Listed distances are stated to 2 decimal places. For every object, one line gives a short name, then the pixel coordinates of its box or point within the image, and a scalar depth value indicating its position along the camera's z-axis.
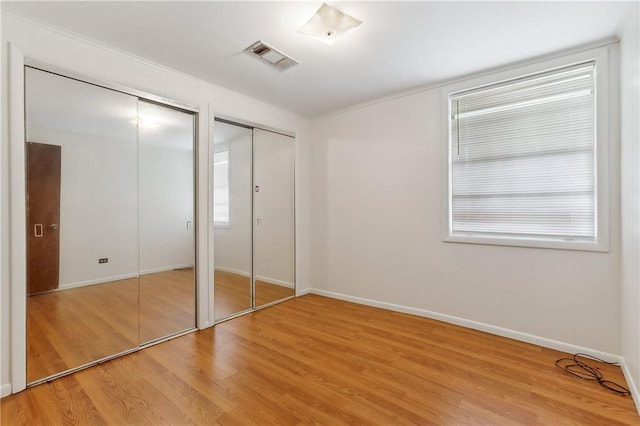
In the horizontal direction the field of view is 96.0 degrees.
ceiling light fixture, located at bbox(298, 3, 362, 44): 2.04
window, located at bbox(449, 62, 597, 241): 2.61
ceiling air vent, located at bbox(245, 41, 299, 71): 2.51
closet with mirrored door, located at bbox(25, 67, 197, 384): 2.21
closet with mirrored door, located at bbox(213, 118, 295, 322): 3.48
